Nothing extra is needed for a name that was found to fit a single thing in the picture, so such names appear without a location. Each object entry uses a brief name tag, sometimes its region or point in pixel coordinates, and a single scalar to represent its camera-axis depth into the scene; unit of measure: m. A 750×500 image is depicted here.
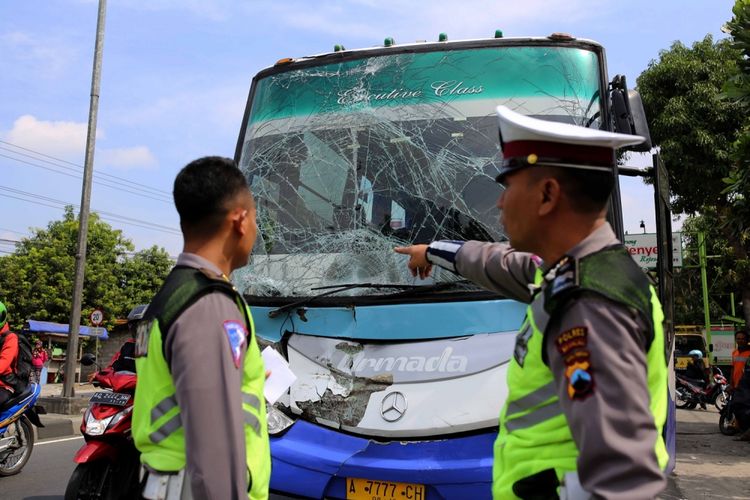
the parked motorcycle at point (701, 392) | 17.03
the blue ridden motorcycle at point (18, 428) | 7.04
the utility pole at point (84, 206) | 13.74
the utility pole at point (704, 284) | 28.79
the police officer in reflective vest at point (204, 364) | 1.82
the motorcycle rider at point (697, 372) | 18.92
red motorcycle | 4.70
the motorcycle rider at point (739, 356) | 13.79
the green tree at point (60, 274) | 31.64
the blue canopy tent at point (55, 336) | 25.30
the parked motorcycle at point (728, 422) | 12.69
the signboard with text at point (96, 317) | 21.81
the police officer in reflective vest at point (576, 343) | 1.45
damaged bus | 3.48
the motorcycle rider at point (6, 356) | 6.93
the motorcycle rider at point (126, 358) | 5.52
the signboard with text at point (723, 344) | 31.84
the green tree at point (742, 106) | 6.75
